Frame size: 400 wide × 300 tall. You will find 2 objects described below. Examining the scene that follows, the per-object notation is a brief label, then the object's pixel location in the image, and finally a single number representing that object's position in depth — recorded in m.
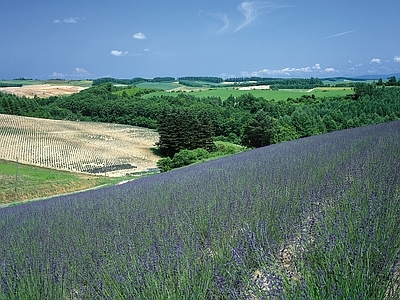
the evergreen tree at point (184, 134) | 58.44
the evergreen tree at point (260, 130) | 49.75
